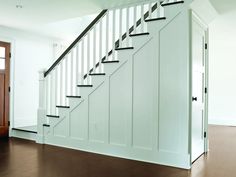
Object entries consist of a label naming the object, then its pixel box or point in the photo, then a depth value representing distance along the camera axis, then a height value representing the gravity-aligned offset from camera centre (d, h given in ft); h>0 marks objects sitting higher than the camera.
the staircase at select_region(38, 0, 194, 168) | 12.36 -0.53
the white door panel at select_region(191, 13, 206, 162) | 12.55 +0.05
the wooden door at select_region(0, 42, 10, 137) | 18.37 +0.06
